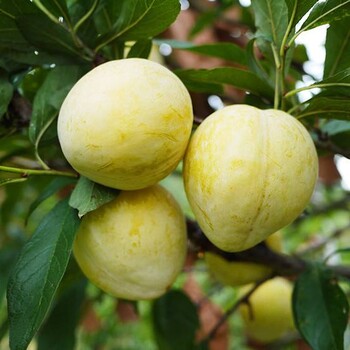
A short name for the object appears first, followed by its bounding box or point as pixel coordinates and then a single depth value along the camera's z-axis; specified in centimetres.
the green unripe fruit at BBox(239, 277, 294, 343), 49
